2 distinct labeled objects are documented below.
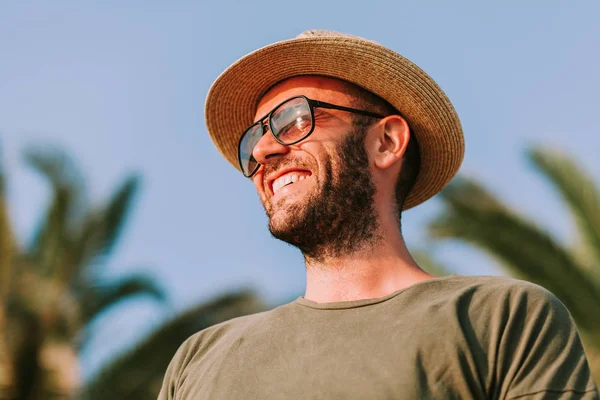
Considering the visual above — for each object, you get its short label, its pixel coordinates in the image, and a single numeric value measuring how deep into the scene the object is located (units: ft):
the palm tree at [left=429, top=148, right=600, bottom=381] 27.43
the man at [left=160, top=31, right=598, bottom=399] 8.33
